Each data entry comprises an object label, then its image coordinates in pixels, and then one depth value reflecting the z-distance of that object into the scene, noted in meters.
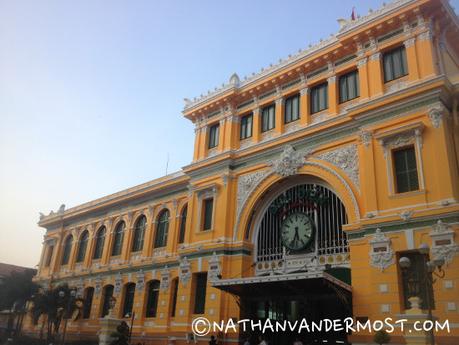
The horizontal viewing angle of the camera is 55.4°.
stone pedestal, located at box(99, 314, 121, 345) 22.94
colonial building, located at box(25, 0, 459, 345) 15.47
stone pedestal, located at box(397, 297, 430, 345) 12.23
